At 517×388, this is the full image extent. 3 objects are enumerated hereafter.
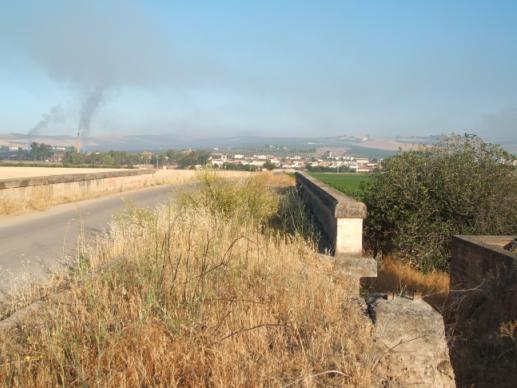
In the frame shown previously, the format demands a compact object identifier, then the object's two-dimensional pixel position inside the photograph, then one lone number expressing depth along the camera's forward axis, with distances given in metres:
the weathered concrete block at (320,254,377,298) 6.18
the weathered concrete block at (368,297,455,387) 3.89
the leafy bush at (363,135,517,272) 10.00
